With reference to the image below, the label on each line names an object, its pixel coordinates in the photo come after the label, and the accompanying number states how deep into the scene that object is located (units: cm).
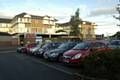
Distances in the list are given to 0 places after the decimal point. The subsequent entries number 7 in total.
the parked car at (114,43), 809
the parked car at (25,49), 1421
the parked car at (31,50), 1140
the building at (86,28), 4069
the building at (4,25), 4282
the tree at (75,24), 2935
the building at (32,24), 3855
